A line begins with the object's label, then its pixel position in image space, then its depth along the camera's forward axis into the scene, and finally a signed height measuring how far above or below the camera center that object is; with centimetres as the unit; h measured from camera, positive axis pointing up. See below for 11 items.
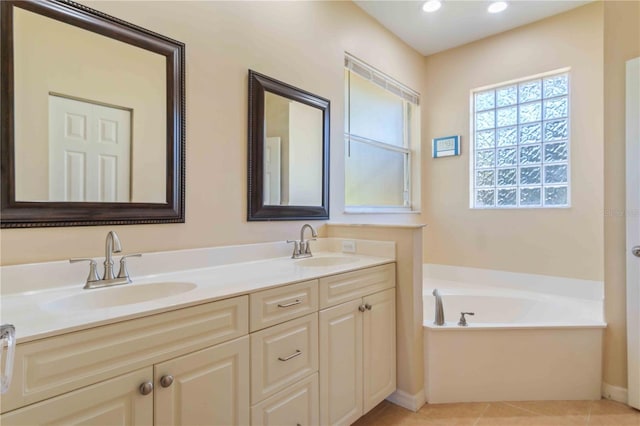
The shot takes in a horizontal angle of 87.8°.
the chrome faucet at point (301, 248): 207 -22
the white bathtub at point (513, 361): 203 -92
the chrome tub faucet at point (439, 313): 206 -63
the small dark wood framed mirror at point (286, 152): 191 +39
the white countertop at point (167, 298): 86 -28
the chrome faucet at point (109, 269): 126 -22
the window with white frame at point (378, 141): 277 +67
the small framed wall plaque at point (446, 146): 331 +68
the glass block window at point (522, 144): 279 +61
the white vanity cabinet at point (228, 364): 83 -49
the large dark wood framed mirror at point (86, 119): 117 +38
